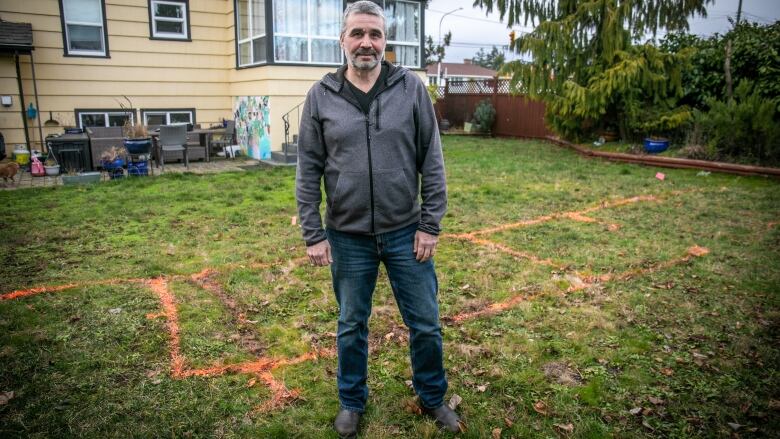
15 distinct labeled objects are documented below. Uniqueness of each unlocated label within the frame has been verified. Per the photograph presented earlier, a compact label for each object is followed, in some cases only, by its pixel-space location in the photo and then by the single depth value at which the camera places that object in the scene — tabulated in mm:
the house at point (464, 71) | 66981
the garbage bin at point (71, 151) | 10641
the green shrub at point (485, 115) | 20109
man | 2500
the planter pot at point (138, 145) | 10102
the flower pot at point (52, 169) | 10484
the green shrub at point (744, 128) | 10250
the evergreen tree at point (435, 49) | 31750
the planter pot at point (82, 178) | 9732
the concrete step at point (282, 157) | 12508
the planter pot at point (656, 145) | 12633
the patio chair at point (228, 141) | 13219
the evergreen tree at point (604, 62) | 12938
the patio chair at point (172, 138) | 11427
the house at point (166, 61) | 12078
